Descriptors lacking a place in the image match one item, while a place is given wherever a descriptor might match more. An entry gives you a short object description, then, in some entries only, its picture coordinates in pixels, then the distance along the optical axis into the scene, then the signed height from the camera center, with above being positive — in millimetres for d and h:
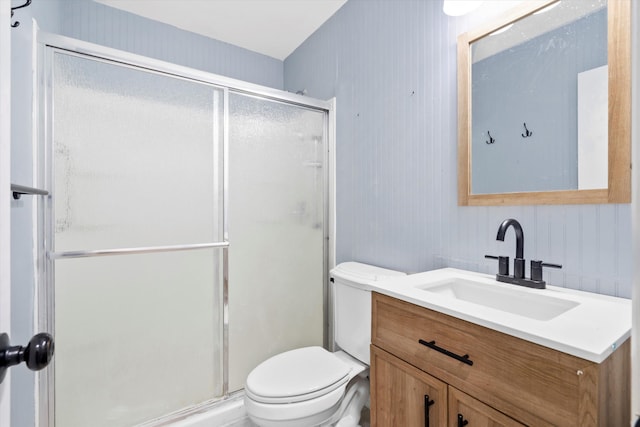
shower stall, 1325 -110
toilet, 1219 -733
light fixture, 1165 +791
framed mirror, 874 +348
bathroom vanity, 598 -374
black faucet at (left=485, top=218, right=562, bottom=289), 965 -188
